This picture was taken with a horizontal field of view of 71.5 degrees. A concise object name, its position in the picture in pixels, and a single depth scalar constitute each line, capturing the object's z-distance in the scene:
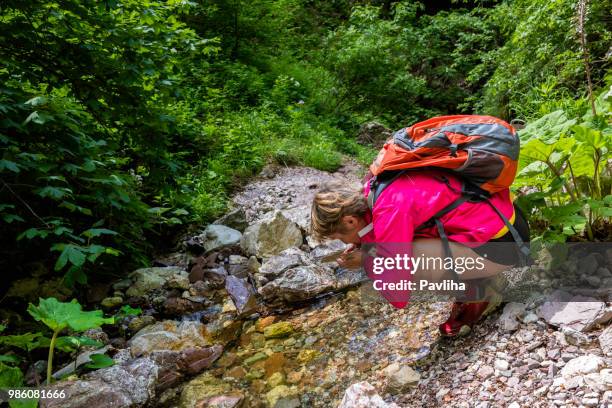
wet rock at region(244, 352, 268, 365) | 3.10
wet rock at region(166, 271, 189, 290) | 4.29
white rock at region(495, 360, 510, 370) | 2.20
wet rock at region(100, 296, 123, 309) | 3.93
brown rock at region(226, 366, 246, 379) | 2.95
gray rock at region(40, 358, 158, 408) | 2.36
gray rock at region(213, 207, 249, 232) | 5.45
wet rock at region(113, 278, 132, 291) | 4.18
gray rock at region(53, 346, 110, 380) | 2.75
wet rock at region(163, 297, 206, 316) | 3.95
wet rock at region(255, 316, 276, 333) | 3.57
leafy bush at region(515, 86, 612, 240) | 2.46
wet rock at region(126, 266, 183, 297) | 4.18
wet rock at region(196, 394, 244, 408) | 2.61
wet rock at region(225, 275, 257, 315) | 3.88
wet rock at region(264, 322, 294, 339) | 3.40
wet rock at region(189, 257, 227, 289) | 4.40
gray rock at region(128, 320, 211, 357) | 3.27
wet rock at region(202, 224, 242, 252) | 4.97
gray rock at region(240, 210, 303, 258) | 4.86
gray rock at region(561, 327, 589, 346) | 2.16
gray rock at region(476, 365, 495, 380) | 2.21
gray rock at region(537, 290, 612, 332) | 2.22
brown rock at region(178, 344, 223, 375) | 2.97
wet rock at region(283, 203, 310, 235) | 5.33
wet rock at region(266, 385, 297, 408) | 2.61
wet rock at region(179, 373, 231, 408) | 2.71
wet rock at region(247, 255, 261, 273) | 4.57
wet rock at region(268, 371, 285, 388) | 2.79
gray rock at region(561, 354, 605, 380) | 1.93
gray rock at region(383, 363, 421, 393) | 2.41
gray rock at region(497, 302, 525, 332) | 2.46
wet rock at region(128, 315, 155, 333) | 3.67
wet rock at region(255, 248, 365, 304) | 3.88
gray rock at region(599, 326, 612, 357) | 2.03
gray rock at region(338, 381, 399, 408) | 2.09
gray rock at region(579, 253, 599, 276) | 2.59
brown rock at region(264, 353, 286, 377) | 2.95
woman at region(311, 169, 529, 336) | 2.33
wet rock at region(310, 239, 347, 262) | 4.66
